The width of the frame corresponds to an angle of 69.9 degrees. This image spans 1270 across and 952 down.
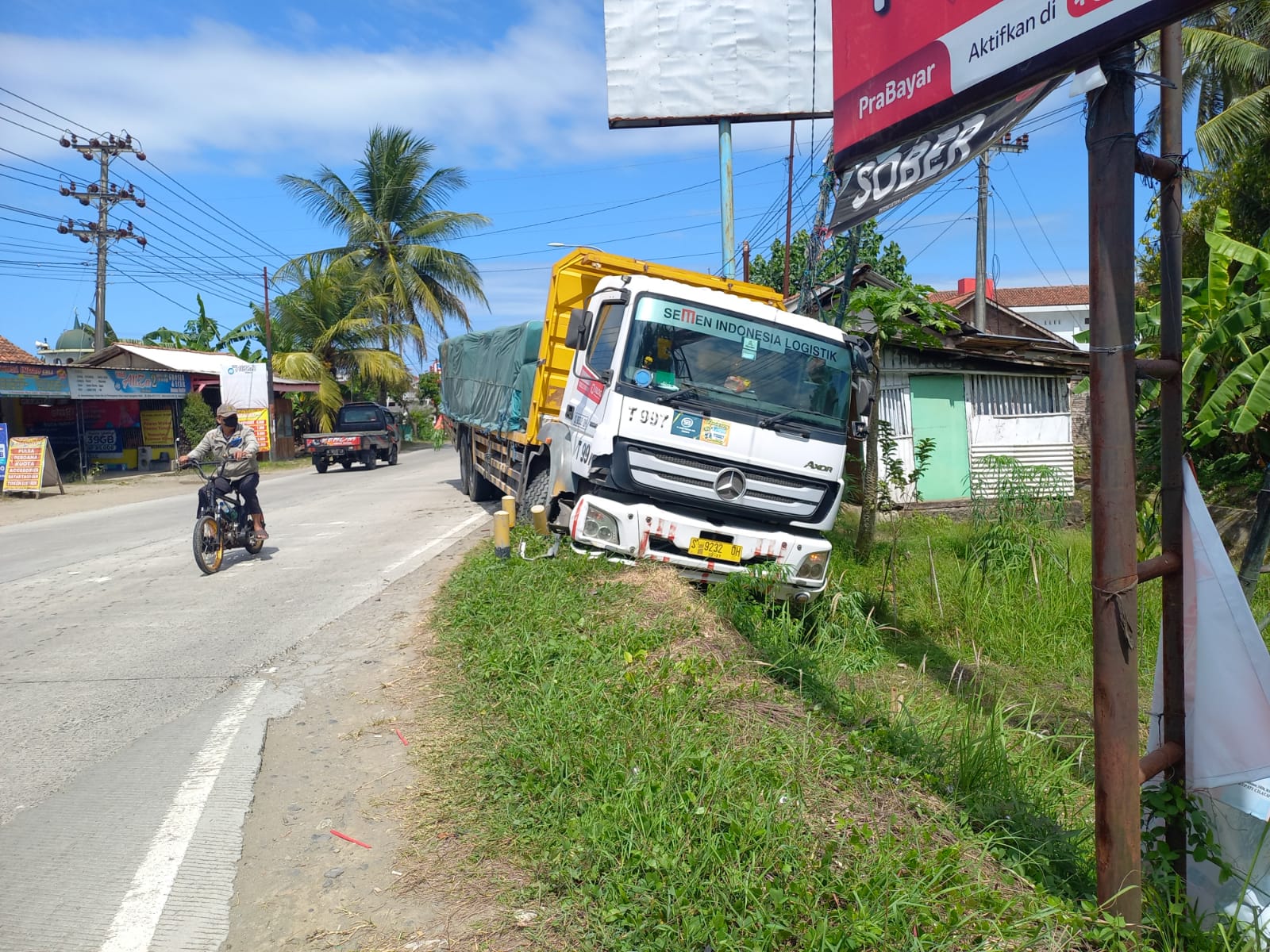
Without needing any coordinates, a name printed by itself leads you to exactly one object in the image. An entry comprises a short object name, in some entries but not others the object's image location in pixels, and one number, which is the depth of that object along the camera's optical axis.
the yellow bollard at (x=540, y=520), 8.73
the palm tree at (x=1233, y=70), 17.77
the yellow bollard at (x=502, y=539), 8.21
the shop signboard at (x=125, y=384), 23.16
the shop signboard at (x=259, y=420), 28.58
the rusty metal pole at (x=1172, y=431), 3.08
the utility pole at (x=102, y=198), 29.56
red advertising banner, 2.78
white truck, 6.95
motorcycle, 9.66
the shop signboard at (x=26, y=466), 20.11
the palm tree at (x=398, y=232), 32.75
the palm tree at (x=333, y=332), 32.72
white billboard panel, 13.31
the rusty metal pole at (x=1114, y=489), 2.72
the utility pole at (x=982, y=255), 22.83
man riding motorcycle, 10.04
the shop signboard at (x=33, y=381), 20.70
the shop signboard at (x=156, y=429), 29.02
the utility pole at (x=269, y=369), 29.42
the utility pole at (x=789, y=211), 17.58
